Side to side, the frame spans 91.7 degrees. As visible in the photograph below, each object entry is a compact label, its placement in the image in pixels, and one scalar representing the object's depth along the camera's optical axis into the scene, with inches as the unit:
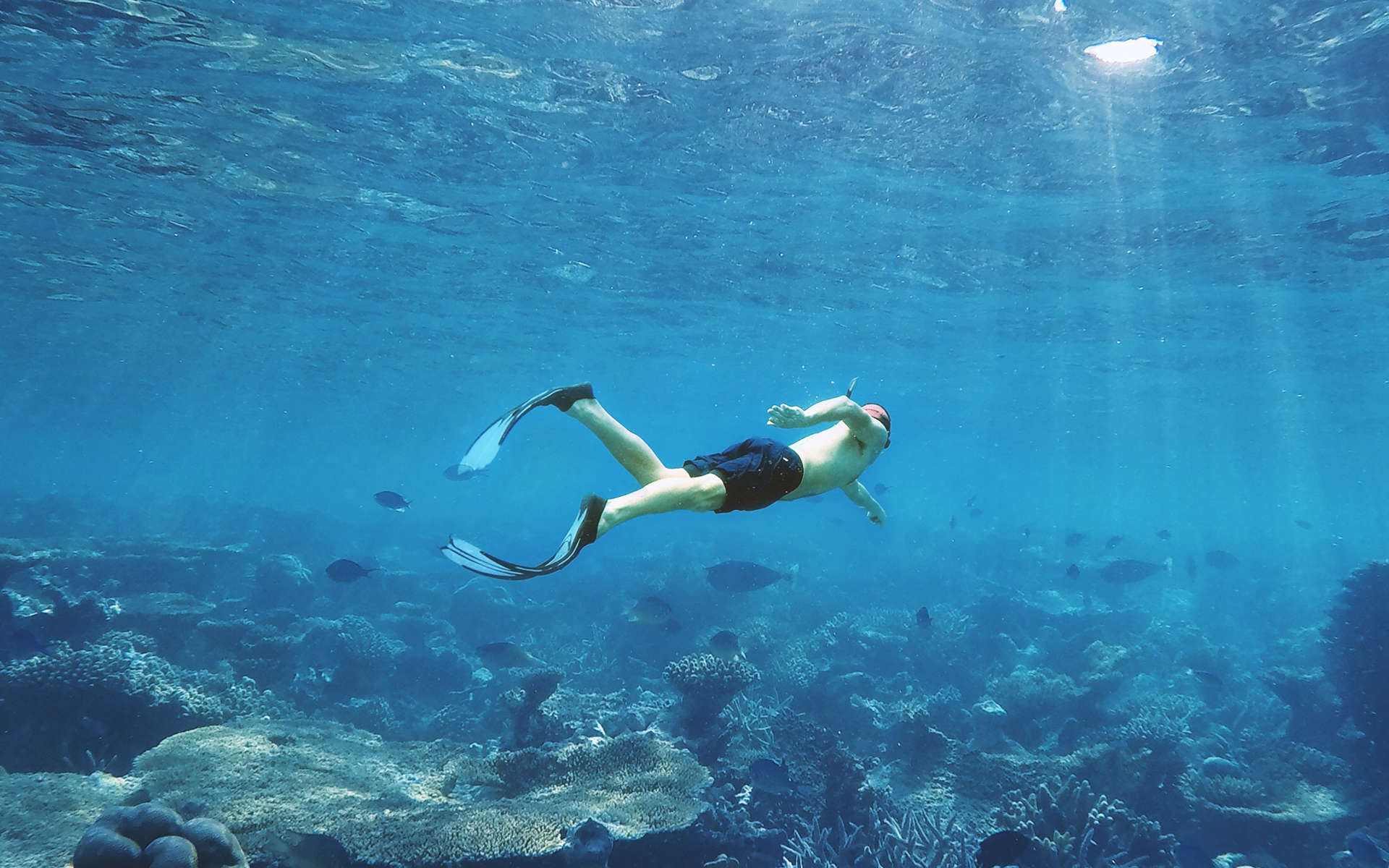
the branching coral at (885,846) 265.7
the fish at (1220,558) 754.8
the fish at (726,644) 420.2
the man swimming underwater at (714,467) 170.4
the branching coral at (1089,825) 292.2
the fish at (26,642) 324.5
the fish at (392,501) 491.8
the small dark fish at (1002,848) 209.3
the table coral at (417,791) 217.6
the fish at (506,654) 430.0
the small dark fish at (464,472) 181.6
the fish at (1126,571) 743.1
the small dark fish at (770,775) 279.0
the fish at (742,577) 582.6
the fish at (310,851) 209.3
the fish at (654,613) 463.8
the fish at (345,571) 422.6
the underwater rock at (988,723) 495.2
